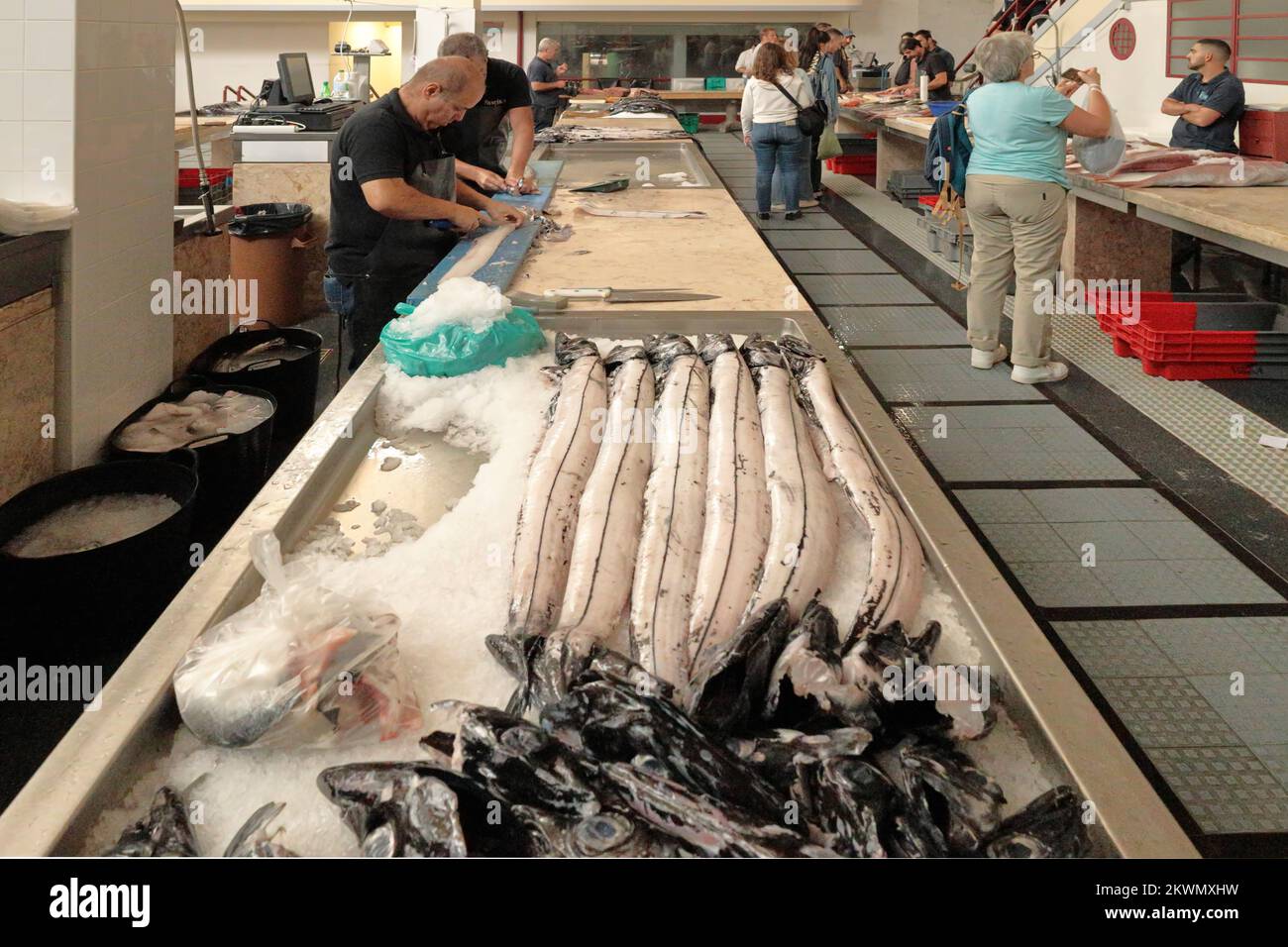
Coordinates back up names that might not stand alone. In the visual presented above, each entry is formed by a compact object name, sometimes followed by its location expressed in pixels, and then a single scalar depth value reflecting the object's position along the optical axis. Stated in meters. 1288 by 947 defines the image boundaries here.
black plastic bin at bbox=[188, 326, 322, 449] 4.10
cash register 7.00
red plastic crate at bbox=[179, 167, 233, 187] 6.89
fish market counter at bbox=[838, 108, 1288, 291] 4.36
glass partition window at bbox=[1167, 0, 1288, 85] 8.75
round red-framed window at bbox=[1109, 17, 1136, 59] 10.94
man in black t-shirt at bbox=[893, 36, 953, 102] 11.88
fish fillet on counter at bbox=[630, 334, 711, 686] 1.63
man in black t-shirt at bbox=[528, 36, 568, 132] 12.24
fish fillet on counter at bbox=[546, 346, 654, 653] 1.70
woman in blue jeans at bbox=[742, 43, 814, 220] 8.97
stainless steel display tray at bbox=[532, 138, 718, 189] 6.61
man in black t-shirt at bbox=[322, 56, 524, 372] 4.04
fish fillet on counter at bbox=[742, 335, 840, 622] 1.76
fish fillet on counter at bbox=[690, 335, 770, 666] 1.68
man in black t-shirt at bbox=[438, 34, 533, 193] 5.55
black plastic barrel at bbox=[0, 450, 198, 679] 2.59
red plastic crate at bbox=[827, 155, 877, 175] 12.67
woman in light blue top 4.88
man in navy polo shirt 6.64
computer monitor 7.53
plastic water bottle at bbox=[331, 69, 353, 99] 9.23
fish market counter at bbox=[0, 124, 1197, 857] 1.27
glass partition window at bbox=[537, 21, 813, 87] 17.42
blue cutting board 3.45
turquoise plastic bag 2.76
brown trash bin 6.22
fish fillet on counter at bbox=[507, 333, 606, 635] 1.74
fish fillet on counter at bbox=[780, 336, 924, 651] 1.72
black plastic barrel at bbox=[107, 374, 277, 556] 3.40
